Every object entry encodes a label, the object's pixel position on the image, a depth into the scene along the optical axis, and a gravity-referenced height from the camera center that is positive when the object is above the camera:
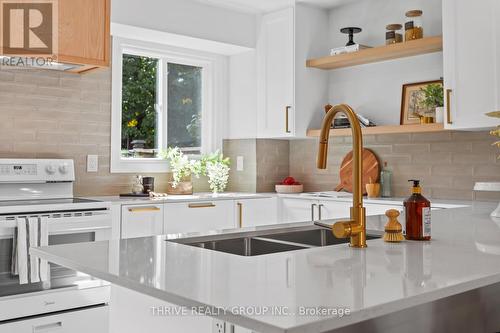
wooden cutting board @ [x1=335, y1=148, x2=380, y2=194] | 4.30 +0.03
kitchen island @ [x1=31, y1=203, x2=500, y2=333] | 0.87 -0.22
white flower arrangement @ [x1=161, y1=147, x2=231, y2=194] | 4.43 +0.05
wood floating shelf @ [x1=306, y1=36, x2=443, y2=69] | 3.79 +0.93
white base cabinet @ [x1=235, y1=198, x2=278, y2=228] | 4.24 -0.32
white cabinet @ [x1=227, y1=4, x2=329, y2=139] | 4.50 +0.84
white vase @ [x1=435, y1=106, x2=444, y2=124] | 3.68 +0.41
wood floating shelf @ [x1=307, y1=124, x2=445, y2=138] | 3.70 +0.33
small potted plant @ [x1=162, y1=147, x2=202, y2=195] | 4.37 +0.02
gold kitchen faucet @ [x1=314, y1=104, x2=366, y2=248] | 1.43 -0.10
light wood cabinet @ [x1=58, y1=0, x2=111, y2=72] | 3.42 +0.94
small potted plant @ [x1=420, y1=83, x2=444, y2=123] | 3.71 +0.54
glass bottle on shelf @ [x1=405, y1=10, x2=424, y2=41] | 3.86 +1.07
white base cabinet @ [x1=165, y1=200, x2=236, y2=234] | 3.83 -0.32
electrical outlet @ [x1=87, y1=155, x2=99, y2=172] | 4.03 +0.08
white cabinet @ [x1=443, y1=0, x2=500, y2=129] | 3.36 +0.73
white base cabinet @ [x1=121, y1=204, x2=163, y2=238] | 3.55 -0.32
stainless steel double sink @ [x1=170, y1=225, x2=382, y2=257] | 1.77 -0.23
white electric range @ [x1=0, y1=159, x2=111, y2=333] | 2.87 -0.40
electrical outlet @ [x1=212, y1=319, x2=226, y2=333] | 1.20 -0.35
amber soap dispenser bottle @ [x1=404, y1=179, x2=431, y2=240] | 1.60 -0.13
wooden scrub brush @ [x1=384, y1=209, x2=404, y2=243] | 1.58 -0.17
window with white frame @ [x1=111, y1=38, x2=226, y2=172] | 4.29 +0.61
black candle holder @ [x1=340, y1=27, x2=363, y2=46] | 4.27 +1.16
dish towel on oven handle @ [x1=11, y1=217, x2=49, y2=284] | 2.86 -0.40
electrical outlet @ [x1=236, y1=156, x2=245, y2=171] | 4.92 +0.10
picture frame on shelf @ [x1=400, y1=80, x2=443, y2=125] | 4.03 +0.55
